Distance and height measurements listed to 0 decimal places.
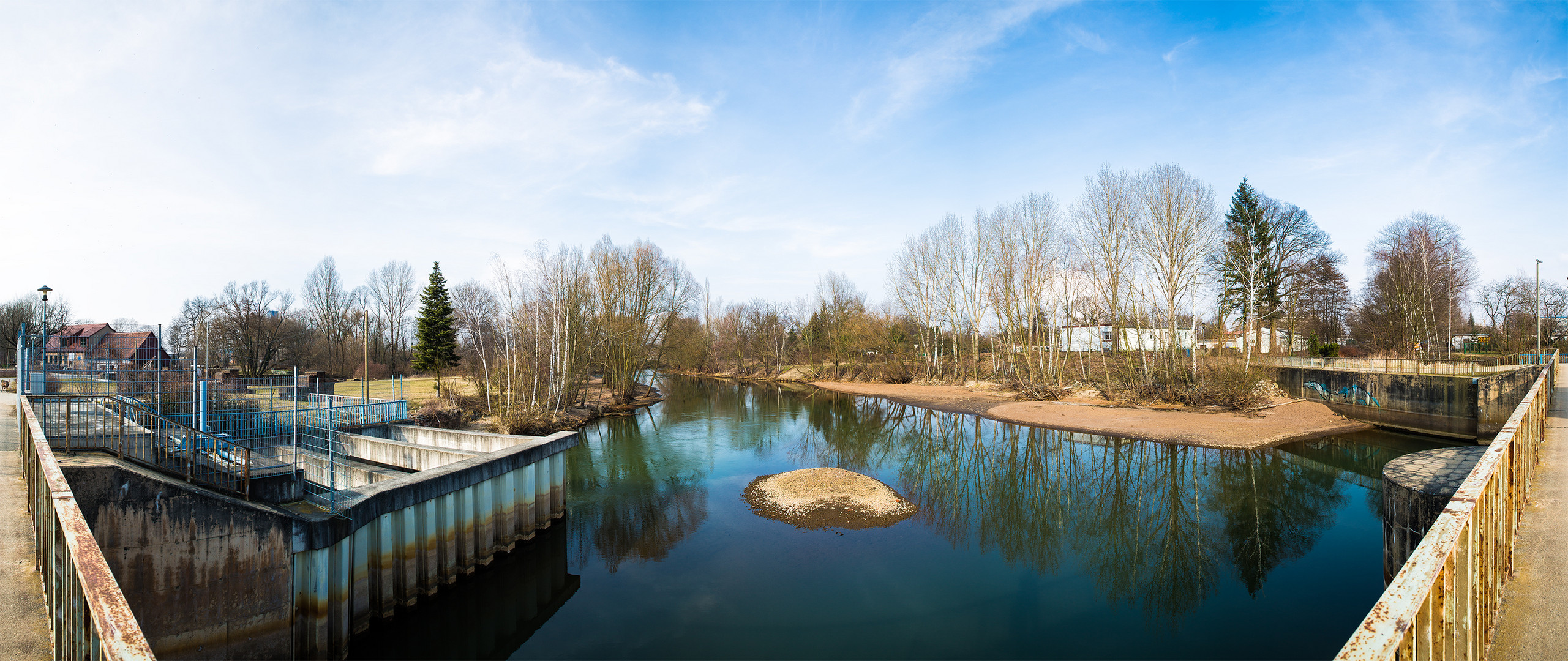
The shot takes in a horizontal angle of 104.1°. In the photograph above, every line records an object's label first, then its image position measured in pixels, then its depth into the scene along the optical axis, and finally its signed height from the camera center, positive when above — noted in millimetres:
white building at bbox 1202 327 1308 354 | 34397 -231
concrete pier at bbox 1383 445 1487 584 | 8438 -2307
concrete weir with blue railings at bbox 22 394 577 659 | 6566 -2541
